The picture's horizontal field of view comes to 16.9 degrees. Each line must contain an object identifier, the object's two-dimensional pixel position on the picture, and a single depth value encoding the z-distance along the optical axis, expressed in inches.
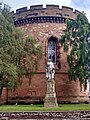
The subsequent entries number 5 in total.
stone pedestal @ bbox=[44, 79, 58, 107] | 904.9
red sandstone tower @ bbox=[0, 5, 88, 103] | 1186.0
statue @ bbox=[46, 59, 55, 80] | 964.0
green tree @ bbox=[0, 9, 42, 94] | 884.6
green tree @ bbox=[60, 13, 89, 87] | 1034.7
